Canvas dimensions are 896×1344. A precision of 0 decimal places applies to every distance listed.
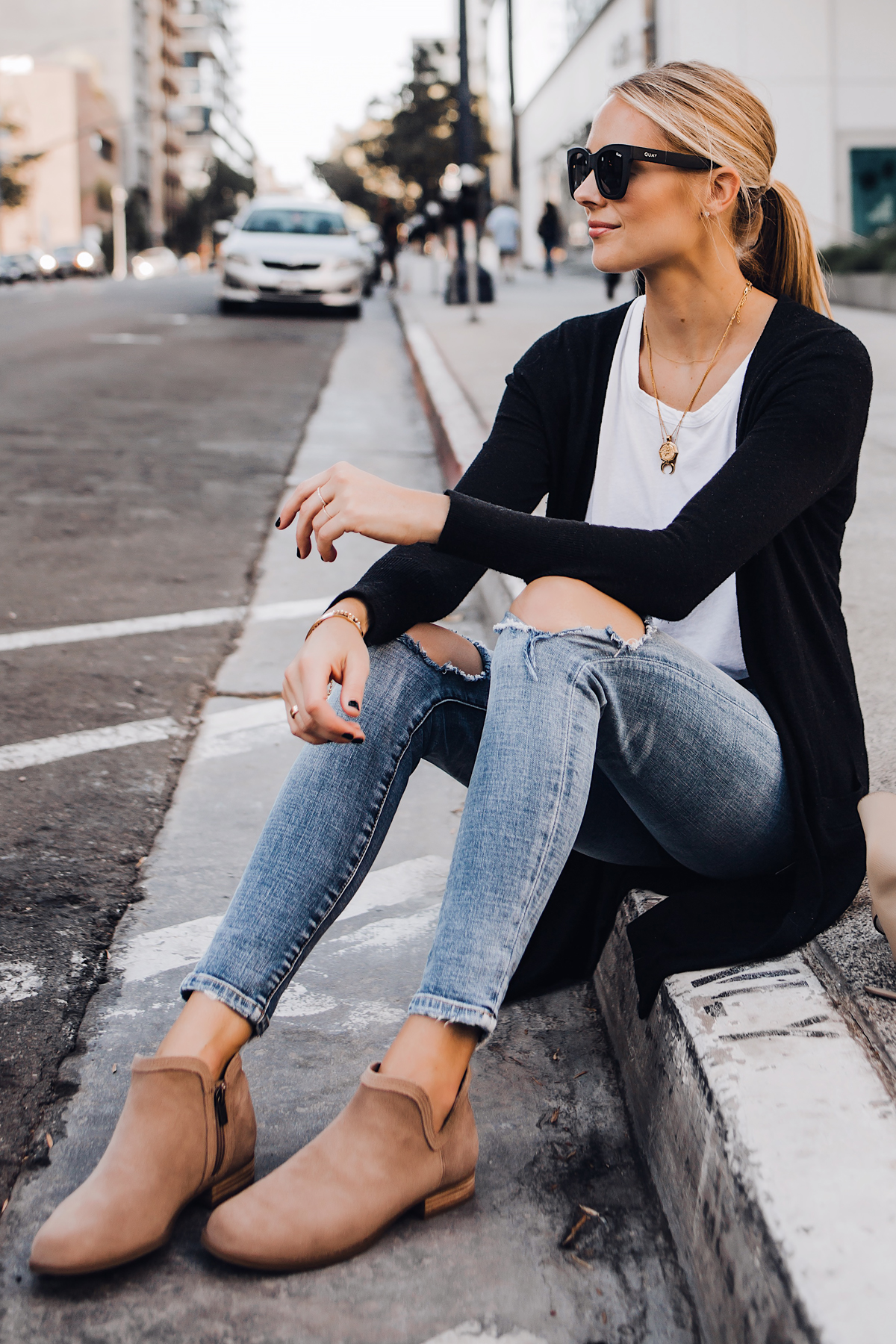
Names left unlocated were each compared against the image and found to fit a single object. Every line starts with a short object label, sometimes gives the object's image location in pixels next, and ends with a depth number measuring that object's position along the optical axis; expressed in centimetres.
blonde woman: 170
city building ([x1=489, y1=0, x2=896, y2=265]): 2050
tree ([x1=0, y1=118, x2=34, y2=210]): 6041
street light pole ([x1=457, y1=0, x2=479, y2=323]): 1675
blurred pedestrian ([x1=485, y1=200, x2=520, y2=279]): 2778
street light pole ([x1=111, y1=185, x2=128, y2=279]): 8275
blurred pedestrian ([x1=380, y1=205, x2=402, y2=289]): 2588
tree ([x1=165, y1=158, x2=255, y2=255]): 10775
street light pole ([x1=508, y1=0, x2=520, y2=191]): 4102
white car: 1716
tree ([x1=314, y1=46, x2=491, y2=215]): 5162
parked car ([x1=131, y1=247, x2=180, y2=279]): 7188
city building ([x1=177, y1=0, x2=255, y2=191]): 13625
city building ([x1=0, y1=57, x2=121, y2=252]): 7569
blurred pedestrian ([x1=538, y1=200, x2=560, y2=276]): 2716
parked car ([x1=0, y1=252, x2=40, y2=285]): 4966
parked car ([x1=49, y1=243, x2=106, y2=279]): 5797
